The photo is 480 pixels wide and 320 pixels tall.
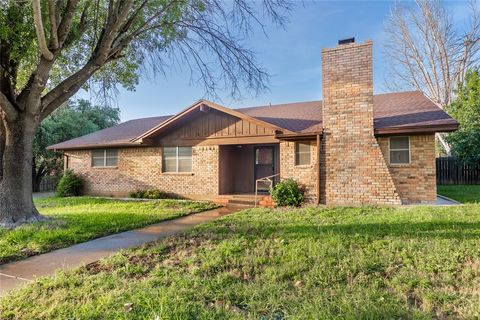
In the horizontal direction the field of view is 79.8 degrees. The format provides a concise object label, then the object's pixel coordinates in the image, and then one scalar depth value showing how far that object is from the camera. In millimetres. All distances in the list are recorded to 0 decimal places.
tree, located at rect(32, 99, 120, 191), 19406
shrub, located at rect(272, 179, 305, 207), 9594
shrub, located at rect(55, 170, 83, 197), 14453
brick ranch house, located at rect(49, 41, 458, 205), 9117
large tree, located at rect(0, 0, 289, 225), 6988
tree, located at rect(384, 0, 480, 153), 21328
